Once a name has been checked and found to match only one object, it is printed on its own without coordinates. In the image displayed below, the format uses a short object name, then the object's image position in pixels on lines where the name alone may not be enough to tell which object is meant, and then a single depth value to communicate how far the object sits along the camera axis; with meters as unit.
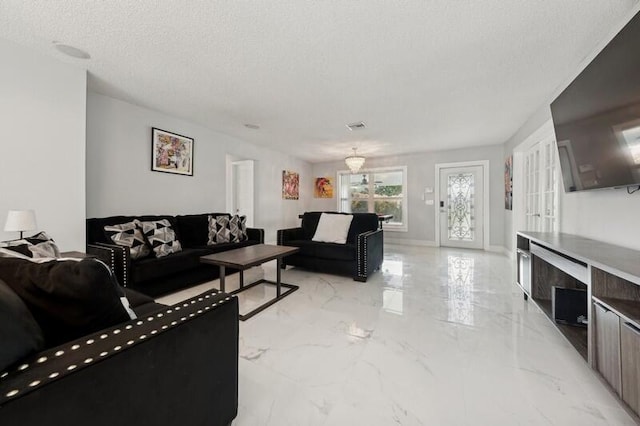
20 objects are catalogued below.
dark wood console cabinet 1.11
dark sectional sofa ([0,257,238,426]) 0.59
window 6.36
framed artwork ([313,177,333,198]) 7.17
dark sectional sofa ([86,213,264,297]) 2.48
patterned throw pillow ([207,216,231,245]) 3.66
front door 5.57
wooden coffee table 2.32
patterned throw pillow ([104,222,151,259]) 2.61
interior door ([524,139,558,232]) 3.02
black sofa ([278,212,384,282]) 3.28
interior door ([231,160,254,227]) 5.52
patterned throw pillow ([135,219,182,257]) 2.81
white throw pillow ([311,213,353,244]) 3.73
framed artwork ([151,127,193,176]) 3.54
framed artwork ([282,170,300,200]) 6.22
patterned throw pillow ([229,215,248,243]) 3.85
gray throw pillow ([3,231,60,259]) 1.42
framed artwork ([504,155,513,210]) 4.50
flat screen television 1.43
